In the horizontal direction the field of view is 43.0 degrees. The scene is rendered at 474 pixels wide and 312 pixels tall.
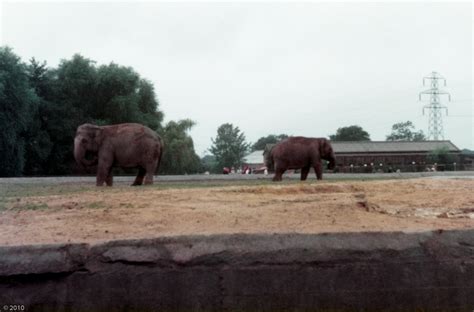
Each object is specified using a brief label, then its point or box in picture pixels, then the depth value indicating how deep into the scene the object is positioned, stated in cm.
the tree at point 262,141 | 11976
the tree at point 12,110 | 3481
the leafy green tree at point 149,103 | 4788
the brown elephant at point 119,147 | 1501
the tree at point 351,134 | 9650
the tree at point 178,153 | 4803
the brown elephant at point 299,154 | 1995
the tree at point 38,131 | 4056
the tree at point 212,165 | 8258
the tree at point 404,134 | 10112
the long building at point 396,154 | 6189
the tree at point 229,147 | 8975
